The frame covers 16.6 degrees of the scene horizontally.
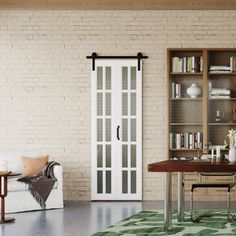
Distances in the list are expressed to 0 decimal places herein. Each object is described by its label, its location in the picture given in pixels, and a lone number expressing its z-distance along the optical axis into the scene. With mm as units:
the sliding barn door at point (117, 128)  12521
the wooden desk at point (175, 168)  8175
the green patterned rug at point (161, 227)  8209
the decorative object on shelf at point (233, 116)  12342
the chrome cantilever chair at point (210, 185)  9391
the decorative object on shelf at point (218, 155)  8853
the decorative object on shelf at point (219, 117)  12373
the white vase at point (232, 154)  8669
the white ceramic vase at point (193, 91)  12285
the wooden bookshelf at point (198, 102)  12383
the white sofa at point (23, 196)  10670
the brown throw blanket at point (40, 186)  10848
